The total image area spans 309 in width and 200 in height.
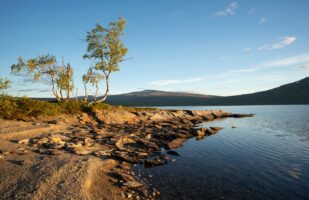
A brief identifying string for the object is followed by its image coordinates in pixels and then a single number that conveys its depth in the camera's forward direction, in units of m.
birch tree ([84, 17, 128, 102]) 44.84
